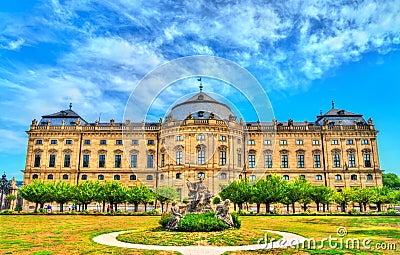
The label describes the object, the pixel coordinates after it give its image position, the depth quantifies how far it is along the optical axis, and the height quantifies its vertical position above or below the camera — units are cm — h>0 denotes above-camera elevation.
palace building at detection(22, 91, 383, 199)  6462 +849
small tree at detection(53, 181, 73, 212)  4969 -8
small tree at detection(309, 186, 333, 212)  5025 -28
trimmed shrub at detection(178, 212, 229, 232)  2026 -197
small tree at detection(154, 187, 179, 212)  5262 -25
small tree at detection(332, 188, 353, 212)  5232 -63
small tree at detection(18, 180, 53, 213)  4909 +9
